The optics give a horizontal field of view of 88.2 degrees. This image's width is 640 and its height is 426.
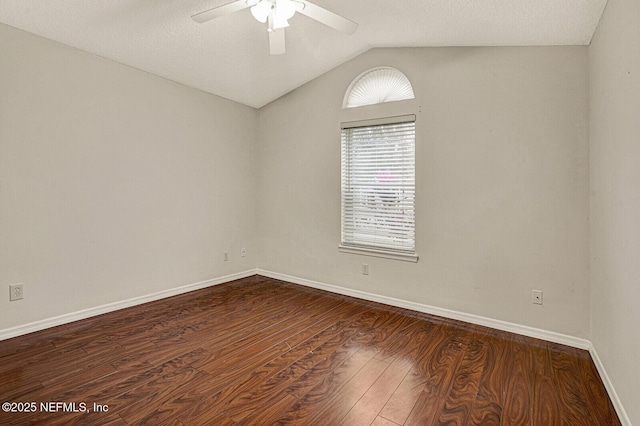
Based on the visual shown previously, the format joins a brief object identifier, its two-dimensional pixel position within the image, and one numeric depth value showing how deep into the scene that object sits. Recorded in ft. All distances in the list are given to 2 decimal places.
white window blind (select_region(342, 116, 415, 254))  11.19
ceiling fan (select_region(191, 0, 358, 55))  6.79
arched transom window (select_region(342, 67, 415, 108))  11.36
